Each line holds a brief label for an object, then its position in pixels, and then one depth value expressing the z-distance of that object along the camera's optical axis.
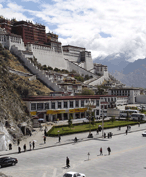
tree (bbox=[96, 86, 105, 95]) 116.84
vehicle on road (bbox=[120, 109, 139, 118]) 74.75
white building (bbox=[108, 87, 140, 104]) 117.12
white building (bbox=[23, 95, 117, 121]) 60.17
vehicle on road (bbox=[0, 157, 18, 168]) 27.12
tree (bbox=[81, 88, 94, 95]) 101.62
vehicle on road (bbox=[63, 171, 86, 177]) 22.17
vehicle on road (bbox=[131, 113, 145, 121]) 69.06
